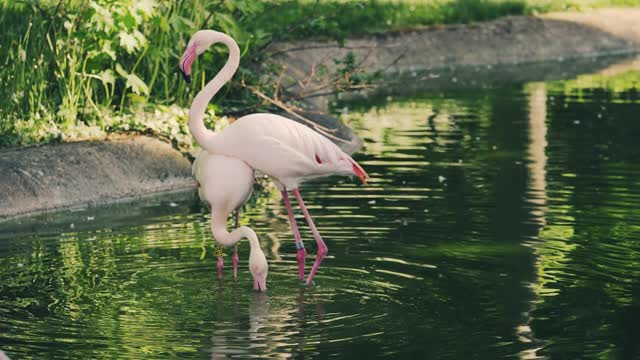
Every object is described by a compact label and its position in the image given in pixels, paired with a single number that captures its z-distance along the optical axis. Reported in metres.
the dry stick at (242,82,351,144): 25.12
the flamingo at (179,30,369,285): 16.66
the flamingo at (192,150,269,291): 16.61
